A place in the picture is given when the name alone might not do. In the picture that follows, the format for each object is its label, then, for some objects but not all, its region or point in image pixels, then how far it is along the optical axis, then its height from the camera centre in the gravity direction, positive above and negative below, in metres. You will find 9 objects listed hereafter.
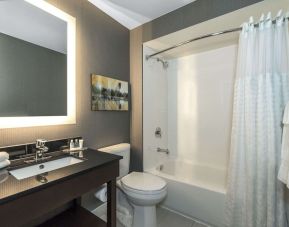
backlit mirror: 1.20 +0.38
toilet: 1.54 -0.75
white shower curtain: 1.34 -0.11
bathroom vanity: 0.76 -0.42
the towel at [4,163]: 0.97 -0.30
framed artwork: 1.75 +0.20
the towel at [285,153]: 1.14 -0.29
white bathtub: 1.65 -0.91
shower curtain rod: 1.43 +0.76
